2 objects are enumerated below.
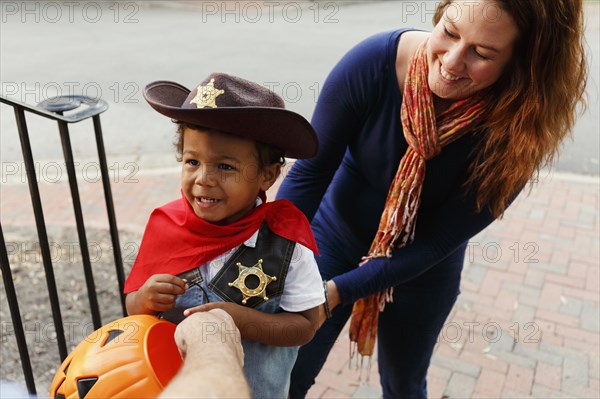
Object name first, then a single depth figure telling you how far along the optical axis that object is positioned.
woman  1.82
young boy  1.63
